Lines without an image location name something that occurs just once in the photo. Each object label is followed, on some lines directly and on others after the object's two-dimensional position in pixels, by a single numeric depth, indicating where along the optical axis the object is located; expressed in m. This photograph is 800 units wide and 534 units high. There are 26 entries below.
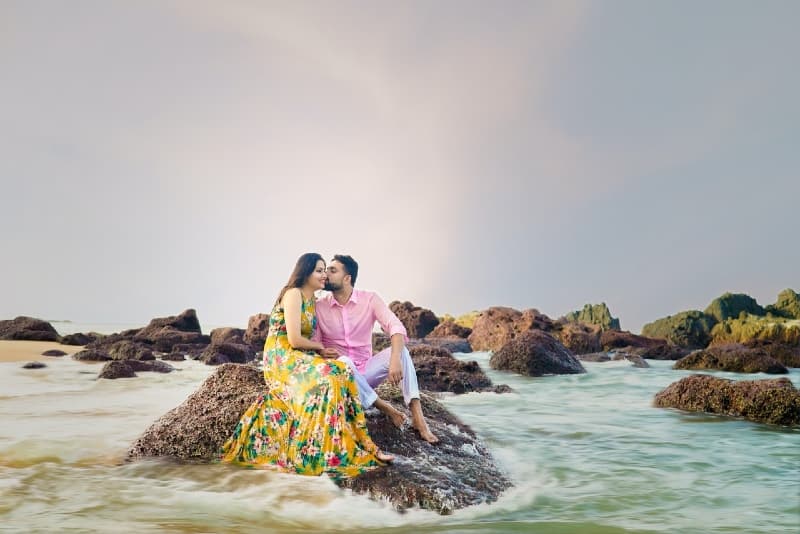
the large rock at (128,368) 15.29
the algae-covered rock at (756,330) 26.50
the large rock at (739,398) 10.01
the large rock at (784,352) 20.84
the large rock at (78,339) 27.78
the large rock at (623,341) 27.71
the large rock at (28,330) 28.61
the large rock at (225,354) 19.94
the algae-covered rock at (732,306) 32.31
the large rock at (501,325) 25.38
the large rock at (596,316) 39.34
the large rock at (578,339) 24.89
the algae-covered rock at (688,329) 30.69
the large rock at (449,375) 12.67
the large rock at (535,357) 16.48
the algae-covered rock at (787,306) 30.92
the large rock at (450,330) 30.31
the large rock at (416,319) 32.72
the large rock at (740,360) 18.02
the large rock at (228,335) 27.58
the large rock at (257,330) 26.81
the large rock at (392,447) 5.50
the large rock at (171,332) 26.88
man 6.27
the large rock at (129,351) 19.84
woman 5.78
